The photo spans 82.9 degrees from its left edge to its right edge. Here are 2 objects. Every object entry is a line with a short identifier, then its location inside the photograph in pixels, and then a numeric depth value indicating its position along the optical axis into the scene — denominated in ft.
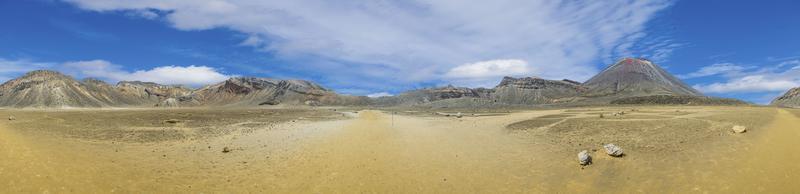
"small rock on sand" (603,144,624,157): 50.98
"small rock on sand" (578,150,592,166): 49.44
